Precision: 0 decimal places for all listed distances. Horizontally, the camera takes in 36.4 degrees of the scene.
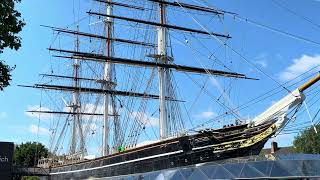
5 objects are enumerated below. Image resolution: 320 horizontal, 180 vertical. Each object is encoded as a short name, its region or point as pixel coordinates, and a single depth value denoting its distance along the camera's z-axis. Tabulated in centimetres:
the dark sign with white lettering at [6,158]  3033
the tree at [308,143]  6211
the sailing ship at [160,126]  2809
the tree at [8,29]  1298
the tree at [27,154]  8900
